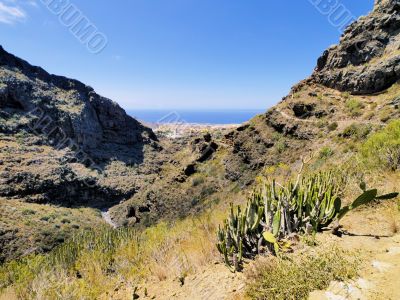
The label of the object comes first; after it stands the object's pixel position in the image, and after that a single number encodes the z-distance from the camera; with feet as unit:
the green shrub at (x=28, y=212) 146.78
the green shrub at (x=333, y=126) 71.34
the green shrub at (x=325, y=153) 55.45
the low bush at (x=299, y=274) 10.82
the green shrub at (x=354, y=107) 71.36
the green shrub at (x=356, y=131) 58.13
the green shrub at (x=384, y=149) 22.99
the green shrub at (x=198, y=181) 106.11
